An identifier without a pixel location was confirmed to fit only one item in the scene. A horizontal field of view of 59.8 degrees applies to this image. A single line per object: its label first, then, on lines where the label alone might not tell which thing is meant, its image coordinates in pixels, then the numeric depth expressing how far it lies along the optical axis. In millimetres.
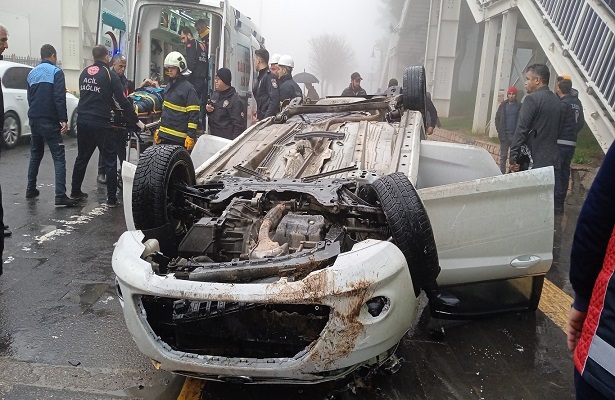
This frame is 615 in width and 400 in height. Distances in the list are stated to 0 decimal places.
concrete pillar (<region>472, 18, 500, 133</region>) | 13500
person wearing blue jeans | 6293
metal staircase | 7613
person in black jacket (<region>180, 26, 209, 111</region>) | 8328
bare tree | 65875
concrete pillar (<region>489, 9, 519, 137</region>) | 11797
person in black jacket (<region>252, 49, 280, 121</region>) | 7742
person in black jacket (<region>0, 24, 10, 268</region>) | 4528
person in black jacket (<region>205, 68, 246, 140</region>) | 6727
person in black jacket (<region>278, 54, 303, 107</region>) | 7734
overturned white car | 2422
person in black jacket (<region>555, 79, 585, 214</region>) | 6745
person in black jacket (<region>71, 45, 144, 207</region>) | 6379
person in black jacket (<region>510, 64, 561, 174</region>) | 5781
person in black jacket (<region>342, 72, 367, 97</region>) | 10219
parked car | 9695
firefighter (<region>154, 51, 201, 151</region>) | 6152
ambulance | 8109
